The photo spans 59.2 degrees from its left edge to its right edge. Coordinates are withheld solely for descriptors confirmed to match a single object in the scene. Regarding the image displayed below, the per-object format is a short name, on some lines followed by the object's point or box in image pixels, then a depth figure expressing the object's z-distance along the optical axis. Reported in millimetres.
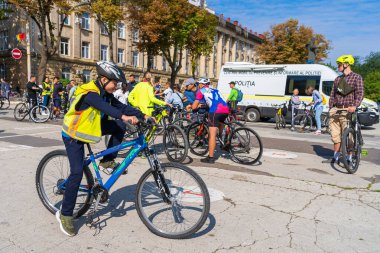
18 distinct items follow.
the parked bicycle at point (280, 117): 13781
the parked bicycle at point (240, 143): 6398
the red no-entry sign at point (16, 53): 21886
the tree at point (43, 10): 23109
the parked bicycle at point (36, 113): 12312
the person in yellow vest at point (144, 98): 6586
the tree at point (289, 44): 41969
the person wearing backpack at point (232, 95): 13430
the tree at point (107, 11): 23828
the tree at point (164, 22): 26562
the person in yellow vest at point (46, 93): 13337
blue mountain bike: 3107
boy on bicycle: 3123
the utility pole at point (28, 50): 23125
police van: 15062
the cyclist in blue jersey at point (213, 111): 6316
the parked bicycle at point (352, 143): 5992
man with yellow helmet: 6078
